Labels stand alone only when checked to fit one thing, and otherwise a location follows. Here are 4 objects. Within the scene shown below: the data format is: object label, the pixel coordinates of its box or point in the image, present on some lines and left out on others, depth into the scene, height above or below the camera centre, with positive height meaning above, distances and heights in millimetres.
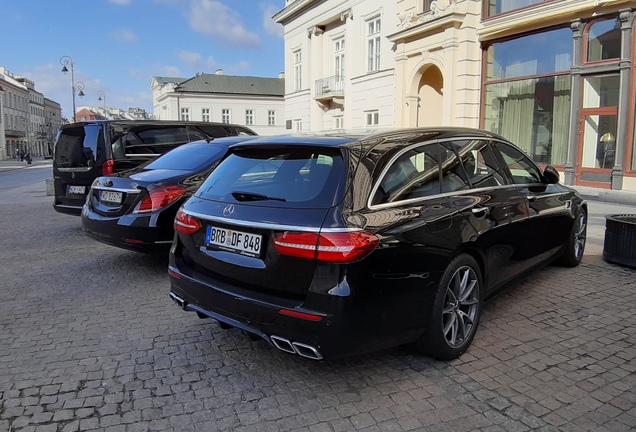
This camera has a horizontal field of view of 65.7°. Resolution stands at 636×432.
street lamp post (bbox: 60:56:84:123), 36344 +5236
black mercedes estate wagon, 2910 -580
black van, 7949 +55
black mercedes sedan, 5648 -573
